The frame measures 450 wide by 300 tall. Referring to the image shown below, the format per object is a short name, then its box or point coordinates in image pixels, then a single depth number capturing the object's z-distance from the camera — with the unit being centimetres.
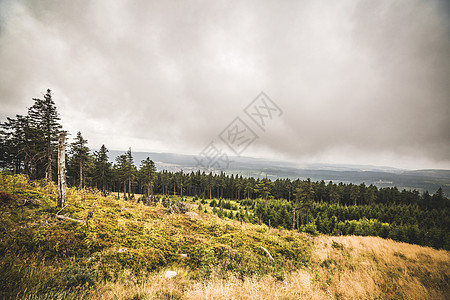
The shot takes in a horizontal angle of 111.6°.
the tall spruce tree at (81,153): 2662
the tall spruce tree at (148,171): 3901
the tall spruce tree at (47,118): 1981
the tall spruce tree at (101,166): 3723
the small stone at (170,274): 604
